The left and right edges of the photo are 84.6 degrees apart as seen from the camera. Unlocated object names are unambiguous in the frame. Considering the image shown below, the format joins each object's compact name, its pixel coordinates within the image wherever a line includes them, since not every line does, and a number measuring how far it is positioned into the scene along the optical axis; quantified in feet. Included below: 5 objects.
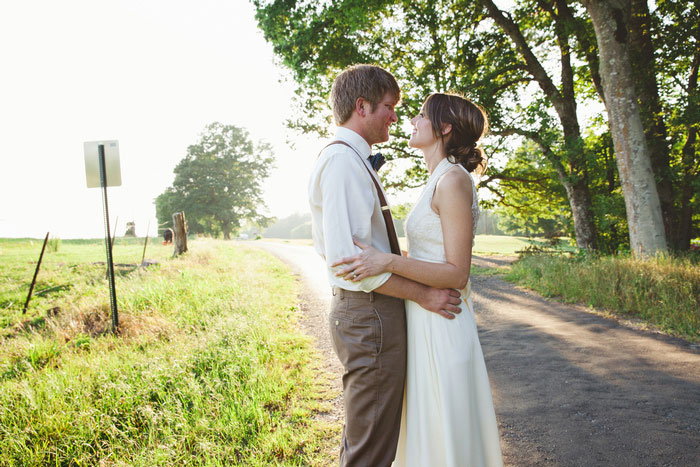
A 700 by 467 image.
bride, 5.75
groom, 5.55
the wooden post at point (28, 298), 28.18
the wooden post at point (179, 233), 46.50
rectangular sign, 21.08
